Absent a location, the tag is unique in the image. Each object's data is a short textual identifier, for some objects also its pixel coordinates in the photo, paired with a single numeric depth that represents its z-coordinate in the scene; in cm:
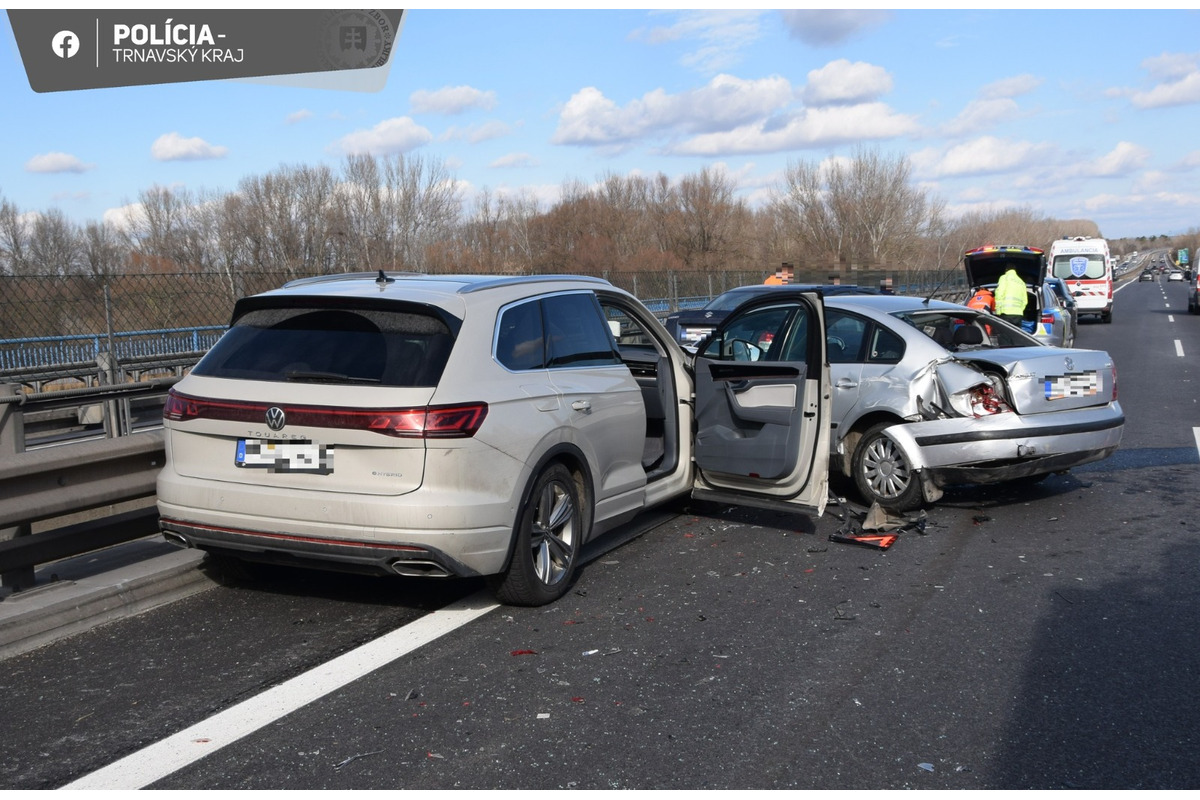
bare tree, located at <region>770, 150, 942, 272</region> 6419
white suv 485
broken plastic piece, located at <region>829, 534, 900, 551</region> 686
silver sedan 756
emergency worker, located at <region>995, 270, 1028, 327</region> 1677
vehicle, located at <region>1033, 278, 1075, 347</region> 1819
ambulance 3422
